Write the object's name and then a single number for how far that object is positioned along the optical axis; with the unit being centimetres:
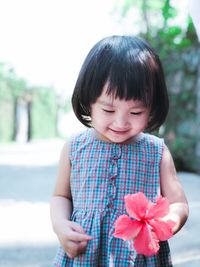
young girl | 133
